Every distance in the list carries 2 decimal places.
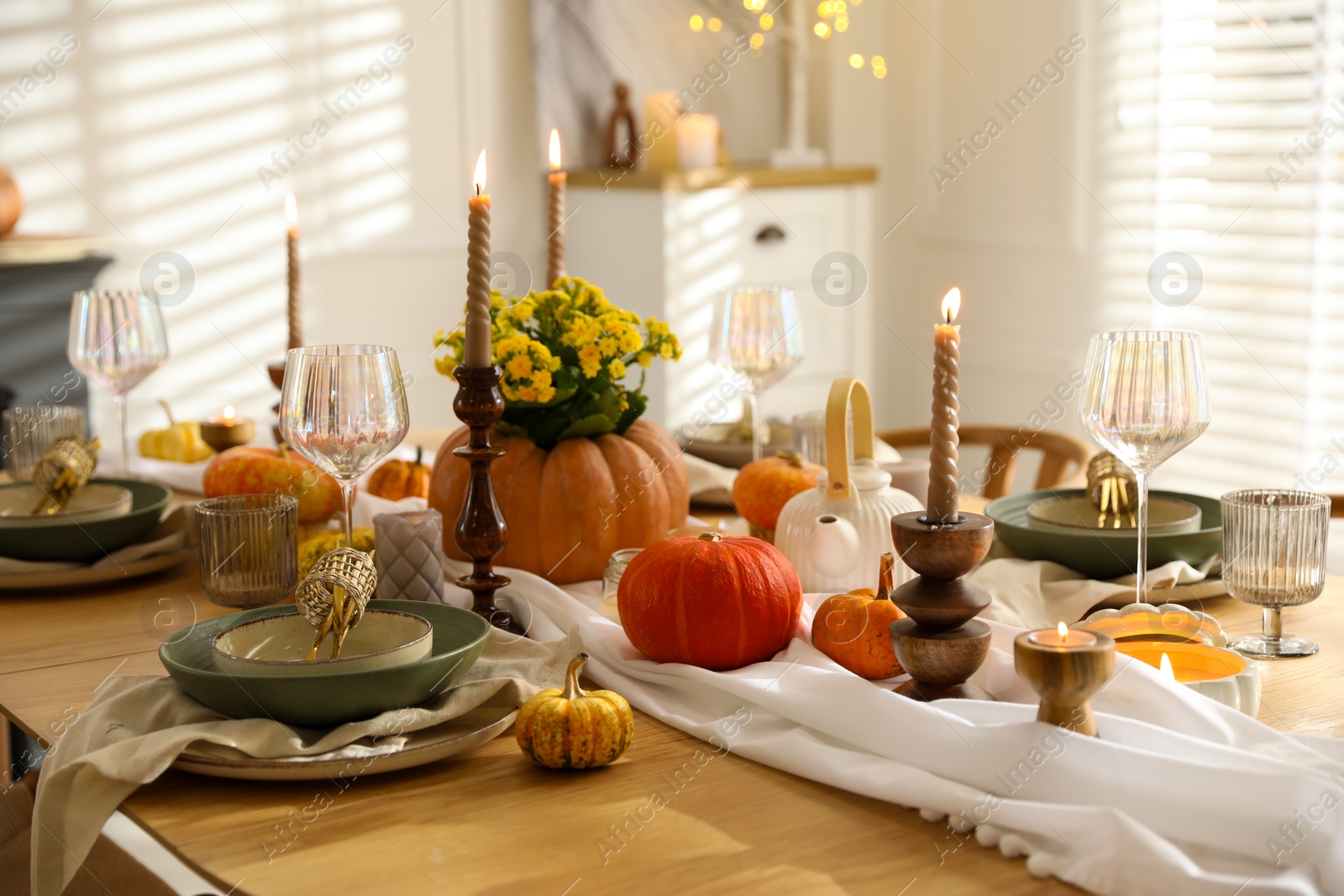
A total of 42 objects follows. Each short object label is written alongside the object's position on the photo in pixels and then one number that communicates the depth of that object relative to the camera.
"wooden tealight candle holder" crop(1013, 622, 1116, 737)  0.87
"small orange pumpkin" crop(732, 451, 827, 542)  1.56
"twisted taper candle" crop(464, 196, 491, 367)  1.27
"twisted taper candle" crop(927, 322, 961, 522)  1.00
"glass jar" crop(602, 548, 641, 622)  1.33
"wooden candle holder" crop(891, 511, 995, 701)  0.99
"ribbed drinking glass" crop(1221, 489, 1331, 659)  1.24
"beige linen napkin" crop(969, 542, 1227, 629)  1.36
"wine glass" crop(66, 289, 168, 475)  1.83
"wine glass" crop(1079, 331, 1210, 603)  1.21
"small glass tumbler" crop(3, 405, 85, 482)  1.82
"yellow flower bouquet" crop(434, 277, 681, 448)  1.45
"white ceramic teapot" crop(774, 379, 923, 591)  1.34
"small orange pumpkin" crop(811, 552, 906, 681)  1.14
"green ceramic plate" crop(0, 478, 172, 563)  1.54
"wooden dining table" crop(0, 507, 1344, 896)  0.85
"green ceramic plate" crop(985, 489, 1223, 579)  1.43
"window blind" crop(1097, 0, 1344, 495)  3.14
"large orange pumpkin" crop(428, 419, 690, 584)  1.48
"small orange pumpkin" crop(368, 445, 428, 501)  1.77
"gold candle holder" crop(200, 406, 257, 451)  2.01
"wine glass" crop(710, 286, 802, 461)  1.74
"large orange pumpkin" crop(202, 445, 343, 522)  1.62
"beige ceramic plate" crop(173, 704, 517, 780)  0.98
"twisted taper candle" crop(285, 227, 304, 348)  1.69
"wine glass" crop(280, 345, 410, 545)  1.26
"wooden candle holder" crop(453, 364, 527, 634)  1.30
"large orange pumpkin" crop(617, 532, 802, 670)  1.17
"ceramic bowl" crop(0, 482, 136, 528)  1.62
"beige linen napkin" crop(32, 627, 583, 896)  0.95
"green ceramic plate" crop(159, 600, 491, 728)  1.02
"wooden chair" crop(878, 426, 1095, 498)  2.44
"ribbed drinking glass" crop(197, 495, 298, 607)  1.36
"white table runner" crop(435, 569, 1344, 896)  0.83
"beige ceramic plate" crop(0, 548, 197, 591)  1.51
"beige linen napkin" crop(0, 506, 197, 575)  1.53
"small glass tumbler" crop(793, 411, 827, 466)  1.78
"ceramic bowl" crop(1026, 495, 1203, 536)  1.47
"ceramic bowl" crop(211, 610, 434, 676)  1.04
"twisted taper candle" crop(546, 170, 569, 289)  1.50
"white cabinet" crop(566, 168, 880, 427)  3.81
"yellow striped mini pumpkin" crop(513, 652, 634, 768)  1.01
